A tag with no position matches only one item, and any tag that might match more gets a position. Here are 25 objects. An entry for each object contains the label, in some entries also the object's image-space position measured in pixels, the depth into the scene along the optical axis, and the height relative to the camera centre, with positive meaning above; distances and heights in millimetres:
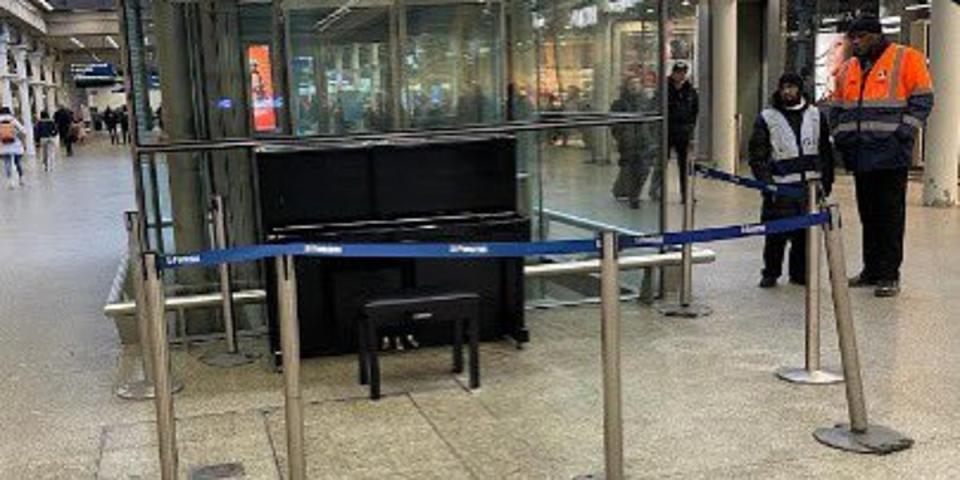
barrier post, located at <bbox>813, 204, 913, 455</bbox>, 4441 -1168
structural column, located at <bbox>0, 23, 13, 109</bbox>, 32562 +1673
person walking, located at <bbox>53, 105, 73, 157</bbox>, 36147 +30
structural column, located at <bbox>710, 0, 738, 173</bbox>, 16953 +425
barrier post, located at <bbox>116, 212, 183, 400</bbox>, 5461 -1344
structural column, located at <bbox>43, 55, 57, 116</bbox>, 48359 +1762
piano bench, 5320 -1056
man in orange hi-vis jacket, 7164 -173
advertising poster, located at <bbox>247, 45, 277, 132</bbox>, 6965 +210
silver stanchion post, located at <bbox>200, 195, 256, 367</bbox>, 6336 -1182
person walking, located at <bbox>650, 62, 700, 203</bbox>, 13172 -23
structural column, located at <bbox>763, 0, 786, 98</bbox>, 18984 +1203
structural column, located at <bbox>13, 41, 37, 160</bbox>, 36344 +1189
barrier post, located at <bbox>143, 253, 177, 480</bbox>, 3926 -972
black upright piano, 6160 -632
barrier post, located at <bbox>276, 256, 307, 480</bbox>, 3807 -904
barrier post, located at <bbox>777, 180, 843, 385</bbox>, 5055 -1119
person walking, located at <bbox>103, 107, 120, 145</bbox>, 45153 +30
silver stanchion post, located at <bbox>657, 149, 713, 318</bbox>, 7070 -1389
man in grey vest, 7516 -289
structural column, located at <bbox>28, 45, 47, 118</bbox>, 42422 +1800
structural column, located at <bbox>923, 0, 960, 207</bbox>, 11648 -152
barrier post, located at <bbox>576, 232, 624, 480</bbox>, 3939 -925
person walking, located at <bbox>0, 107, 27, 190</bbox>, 21188 -425
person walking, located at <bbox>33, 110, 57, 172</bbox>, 27875 -353
